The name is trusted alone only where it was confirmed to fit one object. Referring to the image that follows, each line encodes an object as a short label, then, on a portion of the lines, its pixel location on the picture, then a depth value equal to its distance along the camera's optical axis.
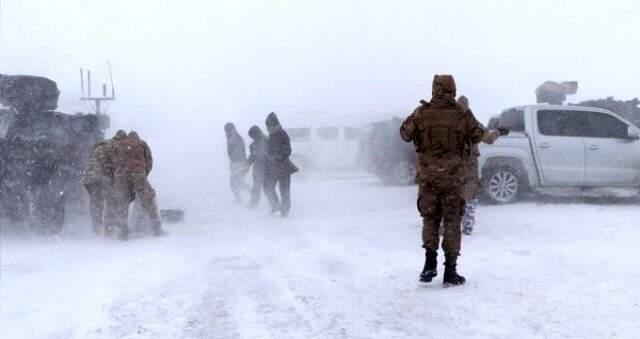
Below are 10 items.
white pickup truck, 11.08
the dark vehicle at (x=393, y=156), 15.93
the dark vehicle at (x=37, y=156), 9.03
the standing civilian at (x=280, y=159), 10.89
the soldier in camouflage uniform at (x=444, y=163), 5.21
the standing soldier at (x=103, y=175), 8.99
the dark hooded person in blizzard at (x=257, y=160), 12.64
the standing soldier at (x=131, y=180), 8.95
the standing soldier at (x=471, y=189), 7.68
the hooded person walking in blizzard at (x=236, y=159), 13.78
